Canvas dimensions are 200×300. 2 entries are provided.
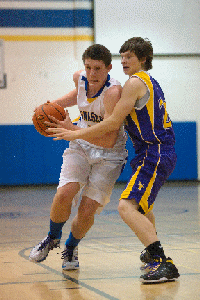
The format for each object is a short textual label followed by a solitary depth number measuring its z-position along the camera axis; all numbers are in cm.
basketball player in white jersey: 690
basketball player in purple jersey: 621
